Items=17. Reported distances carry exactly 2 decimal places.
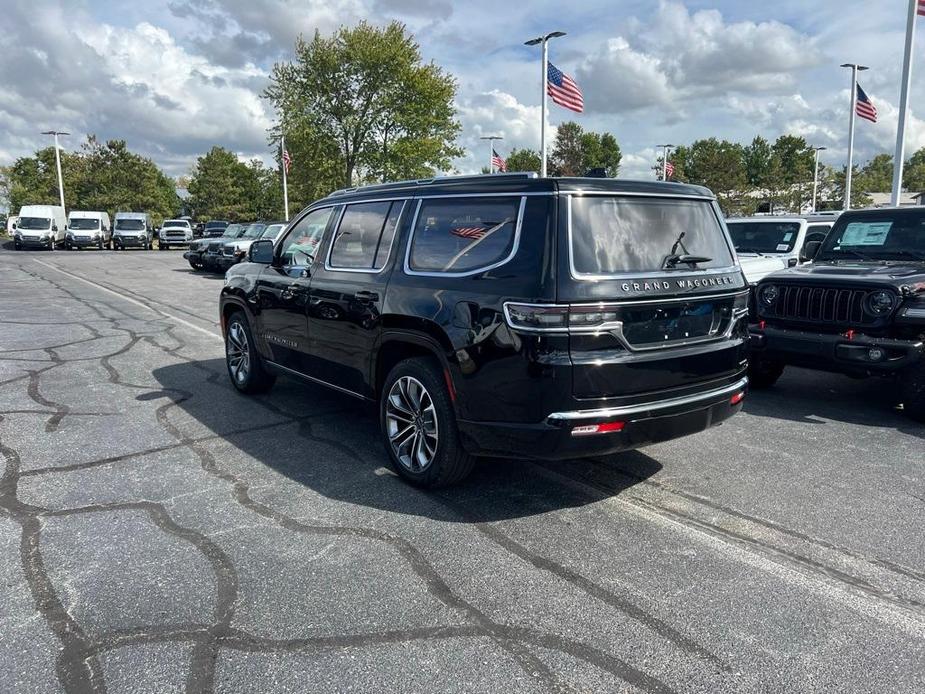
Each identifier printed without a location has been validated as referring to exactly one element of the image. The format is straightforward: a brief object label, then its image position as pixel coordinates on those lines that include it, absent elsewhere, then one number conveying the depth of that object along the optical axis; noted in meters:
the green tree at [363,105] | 34.91
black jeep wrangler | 5.55
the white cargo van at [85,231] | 38.16
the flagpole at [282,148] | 35.91
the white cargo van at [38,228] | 37.12
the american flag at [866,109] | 23.78
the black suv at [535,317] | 3.48
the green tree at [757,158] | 87.00
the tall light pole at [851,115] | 28.27
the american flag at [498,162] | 33.59
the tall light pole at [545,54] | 23.19
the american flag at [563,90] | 22.19
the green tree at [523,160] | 74.75
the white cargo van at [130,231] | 38.75
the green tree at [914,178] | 90.91
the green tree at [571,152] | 67.11
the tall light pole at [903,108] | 17.75
